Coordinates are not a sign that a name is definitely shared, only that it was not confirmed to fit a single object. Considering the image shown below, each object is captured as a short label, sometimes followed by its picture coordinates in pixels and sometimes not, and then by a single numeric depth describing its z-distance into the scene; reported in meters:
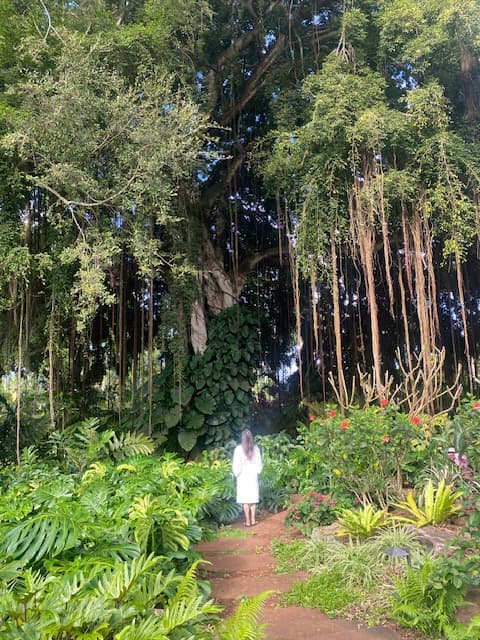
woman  4.78
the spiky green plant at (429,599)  2.34
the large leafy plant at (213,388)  6.53
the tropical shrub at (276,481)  5.29
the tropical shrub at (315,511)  3.96
